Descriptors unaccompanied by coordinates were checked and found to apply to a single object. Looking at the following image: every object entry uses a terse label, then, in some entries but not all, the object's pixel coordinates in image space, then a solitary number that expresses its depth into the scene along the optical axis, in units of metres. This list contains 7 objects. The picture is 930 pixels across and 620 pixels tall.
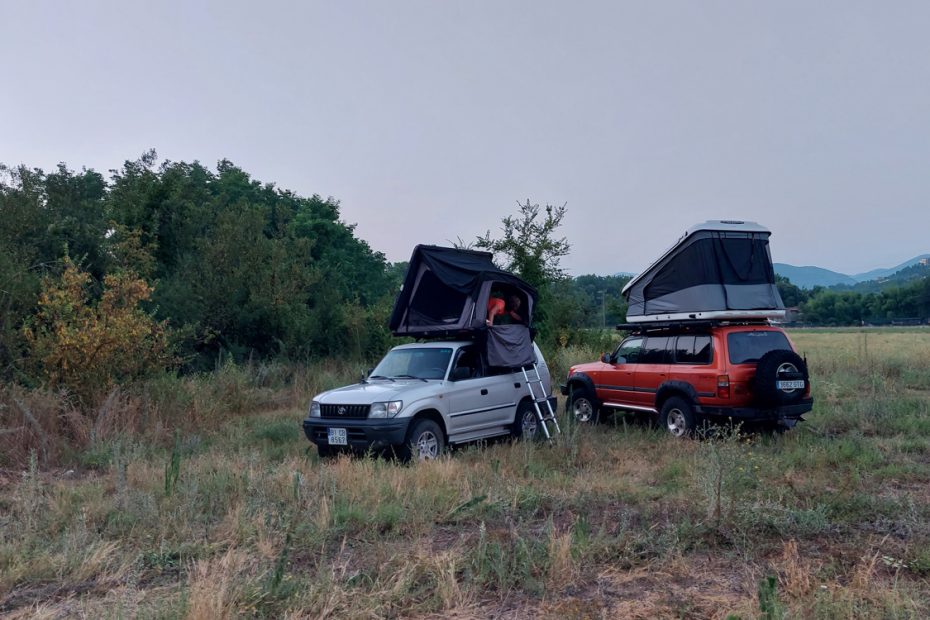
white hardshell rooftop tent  10.85
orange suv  9.91
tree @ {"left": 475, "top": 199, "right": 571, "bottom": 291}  20.98
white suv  9.14
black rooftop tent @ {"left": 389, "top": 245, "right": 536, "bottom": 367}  10.81
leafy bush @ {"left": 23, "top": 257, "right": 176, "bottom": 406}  11.29
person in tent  11.62
